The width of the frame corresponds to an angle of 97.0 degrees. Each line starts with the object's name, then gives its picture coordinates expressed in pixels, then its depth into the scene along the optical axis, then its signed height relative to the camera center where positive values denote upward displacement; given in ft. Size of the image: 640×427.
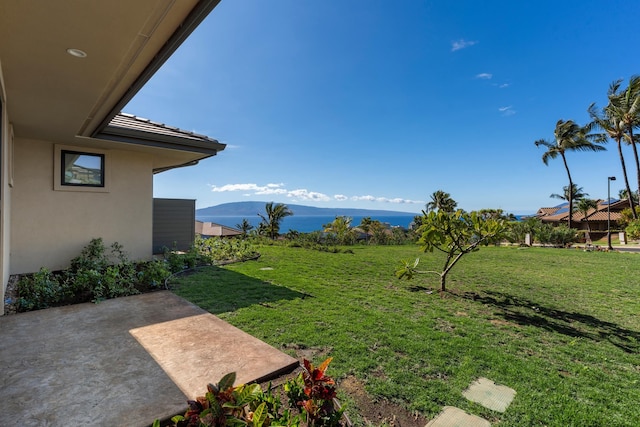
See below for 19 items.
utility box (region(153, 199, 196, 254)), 28.86 -1.36
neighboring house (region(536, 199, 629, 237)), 110.63 -0.72
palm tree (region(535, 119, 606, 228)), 79.82 +21.70
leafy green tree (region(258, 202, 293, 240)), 93.39 -1.90
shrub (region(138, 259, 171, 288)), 19.24 -4.45
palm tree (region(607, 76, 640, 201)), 63.98 +24.83
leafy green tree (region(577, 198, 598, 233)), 110.32 +3.87
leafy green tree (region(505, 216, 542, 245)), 59.67 -3.32
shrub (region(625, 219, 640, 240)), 58.14 -2.86
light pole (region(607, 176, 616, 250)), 57.93 +6.48
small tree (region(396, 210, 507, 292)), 17.98 -1.18
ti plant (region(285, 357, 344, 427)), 5.96 -4.07
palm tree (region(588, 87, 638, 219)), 67.72 +22.33
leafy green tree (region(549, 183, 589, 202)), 114.62 +8.74
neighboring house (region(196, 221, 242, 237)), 68.81 -4.70
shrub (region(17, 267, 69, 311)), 14.77 -4.58
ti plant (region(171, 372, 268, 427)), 5.11 -3.69
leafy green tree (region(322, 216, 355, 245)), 58.00 -3.83
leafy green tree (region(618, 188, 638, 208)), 124.06 +9.62
